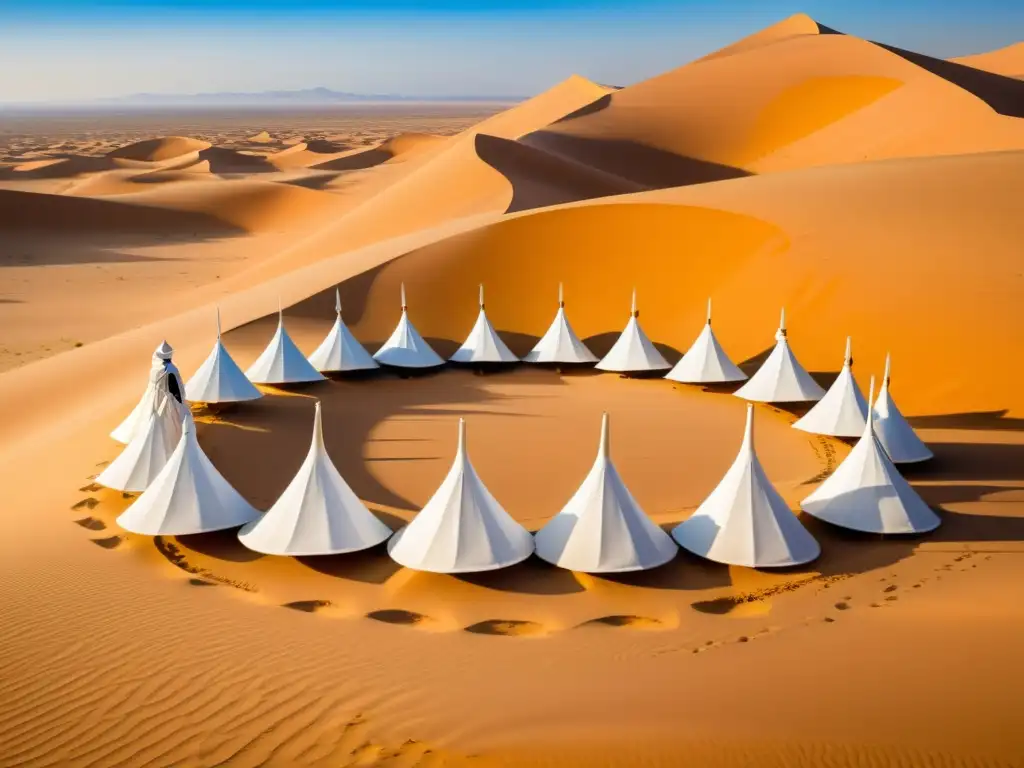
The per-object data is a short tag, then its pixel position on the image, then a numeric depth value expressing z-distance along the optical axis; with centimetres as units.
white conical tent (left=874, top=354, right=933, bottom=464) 1661
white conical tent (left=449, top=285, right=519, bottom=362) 2414
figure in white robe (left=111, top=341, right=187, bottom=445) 1562
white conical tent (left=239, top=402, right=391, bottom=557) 1288
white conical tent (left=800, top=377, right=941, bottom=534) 1384
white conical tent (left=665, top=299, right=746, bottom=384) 2202
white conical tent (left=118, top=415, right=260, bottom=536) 1338
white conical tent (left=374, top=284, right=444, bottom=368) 2347
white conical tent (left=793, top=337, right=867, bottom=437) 1800
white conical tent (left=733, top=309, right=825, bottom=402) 2034
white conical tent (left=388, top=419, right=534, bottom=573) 1238
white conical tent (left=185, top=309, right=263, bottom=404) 1930
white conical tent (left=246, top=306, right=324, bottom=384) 2142
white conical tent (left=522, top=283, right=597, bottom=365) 2416
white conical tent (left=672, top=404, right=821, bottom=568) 1274
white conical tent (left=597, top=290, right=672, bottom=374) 2331
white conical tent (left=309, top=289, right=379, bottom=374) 2278
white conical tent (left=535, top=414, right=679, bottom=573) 1243
